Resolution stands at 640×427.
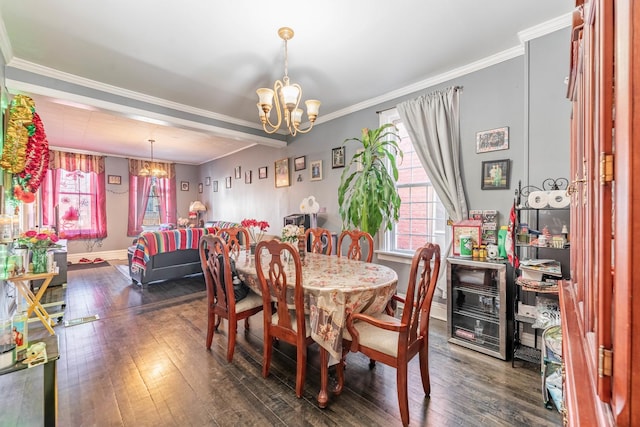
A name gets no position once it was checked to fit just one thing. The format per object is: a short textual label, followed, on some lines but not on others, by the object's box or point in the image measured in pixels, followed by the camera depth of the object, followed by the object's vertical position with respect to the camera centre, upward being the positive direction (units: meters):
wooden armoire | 0.43 -0.04
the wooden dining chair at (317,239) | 3.23 -0.33
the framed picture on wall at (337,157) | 4.31 +0.81
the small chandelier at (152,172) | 6.25 +0.87
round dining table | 1.75 -0.57
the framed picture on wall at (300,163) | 4.99 +0.84
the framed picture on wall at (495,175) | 2.72 +0.33
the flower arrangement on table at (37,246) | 2.61 -0.30
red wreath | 2.74 +0.55
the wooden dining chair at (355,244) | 2.69 -0.33
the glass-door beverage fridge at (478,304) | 2.33 -0.86
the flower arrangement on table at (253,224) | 2.98 -0.14
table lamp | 7.73 +0.12
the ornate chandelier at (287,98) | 2.38 +0.96
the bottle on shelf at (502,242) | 2.51 -0.30
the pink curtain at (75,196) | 6.35 +0.40
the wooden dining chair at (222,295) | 2.27 -0.70
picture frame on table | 2.61 -0.20
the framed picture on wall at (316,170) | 4.69 +0.66
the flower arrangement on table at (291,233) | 2.63 -0.21
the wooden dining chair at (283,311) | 1.83 -0.68
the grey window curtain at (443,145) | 2.98 +0.69
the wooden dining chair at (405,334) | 1.58 -0.76
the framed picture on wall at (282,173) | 5.38 +0.73
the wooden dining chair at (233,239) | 3.16 -0.31
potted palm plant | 3.31 +0.23
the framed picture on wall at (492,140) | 2.72 +0.67
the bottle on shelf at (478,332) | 2.47 -1.08
